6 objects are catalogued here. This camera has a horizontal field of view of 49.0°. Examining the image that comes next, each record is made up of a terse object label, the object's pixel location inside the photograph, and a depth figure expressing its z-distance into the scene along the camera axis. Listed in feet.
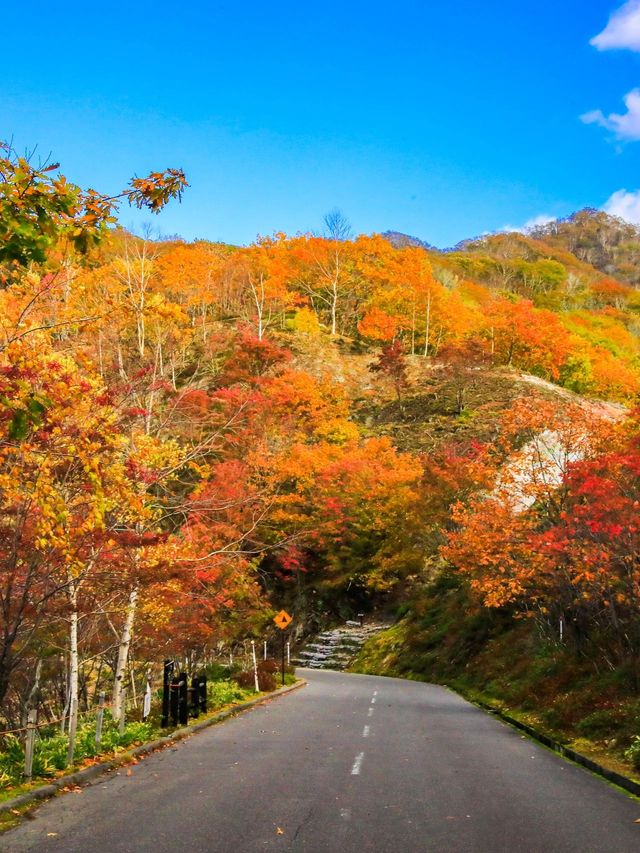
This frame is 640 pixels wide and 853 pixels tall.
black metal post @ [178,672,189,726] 49.34
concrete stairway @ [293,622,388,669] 133.28
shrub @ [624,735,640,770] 34.22
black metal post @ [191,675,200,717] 53.47
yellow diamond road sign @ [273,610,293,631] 80.64
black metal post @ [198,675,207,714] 56.13
